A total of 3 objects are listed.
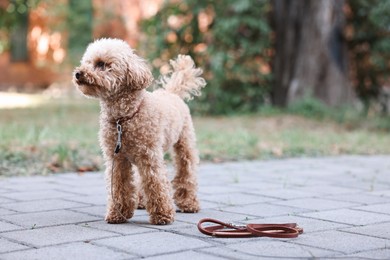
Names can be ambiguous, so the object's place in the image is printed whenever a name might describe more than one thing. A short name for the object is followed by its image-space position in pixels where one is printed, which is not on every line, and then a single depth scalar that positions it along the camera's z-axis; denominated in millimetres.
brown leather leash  4102
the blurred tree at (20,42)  22297
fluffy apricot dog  4410
